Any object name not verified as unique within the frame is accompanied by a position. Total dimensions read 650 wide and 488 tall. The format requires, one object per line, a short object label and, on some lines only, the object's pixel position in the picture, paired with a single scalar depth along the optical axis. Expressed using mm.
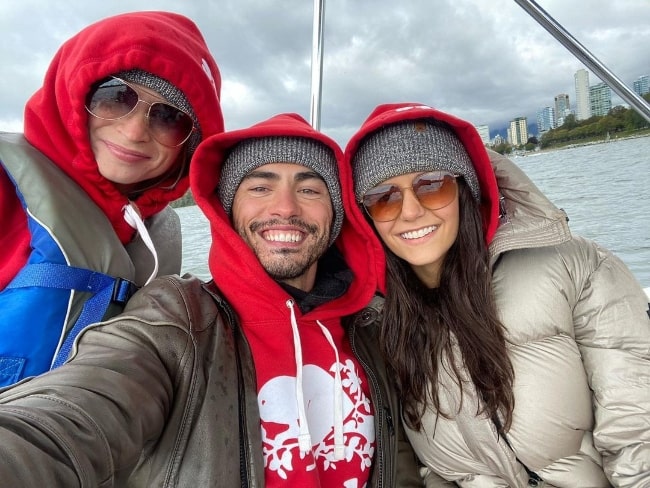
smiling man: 294
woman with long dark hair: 436
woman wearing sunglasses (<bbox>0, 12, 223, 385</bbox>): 435
